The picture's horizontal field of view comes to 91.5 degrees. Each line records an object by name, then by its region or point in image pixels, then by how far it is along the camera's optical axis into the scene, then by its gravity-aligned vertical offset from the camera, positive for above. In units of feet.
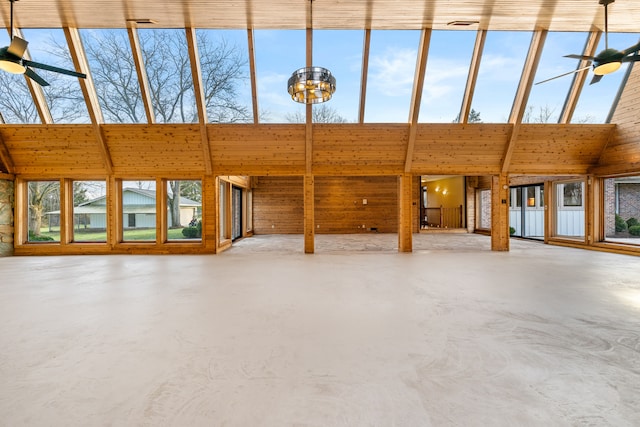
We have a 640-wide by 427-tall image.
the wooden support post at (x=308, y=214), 27.43 -0.13
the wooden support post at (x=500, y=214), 27.78 -0.27
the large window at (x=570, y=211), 34.17 -0.06
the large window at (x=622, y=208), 36.37 +0.25
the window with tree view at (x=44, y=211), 28.09 +0.33
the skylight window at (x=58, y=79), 21.12 +10.19
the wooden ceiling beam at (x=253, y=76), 20.88 +9.88
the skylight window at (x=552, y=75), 21.94 +9.98
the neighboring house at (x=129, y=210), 28.48 +0.31
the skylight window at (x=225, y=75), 21.94 +10.43
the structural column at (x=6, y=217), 26.35 -0.18
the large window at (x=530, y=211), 37.68 -0.03
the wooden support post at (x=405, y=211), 27.68 +0.07
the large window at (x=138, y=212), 28.50 +0.17
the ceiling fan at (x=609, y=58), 15.22 +7.59
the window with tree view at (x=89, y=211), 28.37 +0.29
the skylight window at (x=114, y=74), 21.58 +10.44
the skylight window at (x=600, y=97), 22.59 +9.14
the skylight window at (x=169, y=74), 21.65 +10.47
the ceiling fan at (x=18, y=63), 13.98 +7.15
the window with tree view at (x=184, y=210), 28.71 +0.32
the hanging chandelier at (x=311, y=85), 14.03 +5.86
